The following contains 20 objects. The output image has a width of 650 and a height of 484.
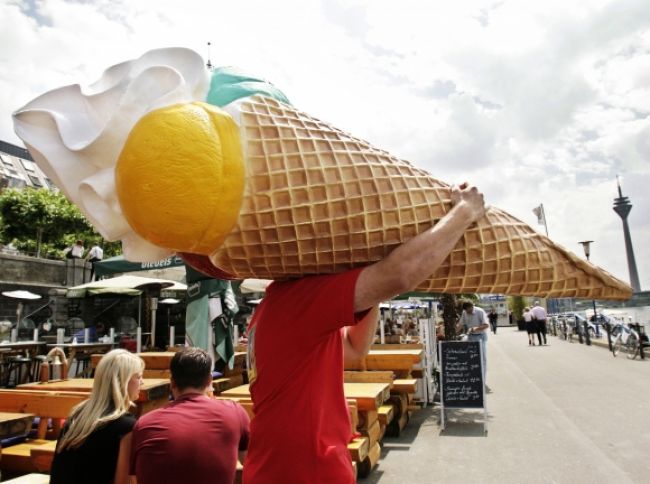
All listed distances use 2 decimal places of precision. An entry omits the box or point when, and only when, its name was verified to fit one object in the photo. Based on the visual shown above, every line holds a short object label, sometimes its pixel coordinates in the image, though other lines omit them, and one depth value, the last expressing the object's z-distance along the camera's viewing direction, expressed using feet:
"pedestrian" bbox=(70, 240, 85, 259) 63.57
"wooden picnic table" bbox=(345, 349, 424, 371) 23.54
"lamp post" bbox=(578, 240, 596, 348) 54.85
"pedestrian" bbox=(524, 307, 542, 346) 68.85
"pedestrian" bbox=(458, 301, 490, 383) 30.94
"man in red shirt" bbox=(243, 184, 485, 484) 4.94
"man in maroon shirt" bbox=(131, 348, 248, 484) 8.05
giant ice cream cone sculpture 4.71
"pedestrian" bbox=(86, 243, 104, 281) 56.65
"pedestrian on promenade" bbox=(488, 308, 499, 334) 105.95
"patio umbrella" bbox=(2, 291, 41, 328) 46.99
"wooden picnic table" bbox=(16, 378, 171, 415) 14.57
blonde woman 8.35
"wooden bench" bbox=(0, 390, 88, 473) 14.26
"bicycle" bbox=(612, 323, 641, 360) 46.75
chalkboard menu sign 23.61
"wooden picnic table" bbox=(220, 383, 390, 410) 15.85
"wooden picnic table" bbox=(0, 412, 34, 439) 11.69
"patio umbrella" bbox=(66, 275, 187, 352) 39.04
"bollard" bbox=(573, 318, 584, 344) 65.57
